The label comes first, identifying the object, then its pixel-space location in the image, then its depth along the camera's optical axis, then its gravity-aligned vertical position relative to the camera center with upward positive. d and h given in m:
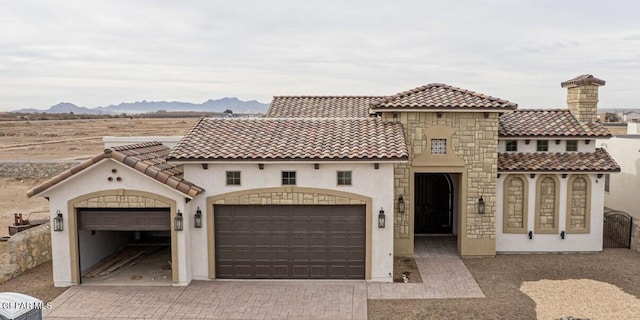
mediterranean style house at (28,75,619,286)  14.99 -1.95
